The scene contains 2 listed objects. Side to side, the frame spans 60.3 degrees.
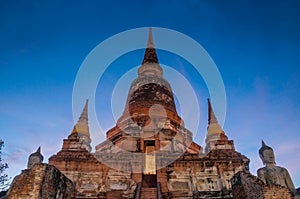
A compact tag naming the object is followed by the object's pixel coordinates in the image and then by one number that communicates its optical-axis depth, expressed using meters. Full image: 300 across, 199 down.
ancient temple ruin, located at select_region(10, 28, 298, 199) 12.79
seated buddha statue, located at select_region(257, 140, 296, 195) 8.23
